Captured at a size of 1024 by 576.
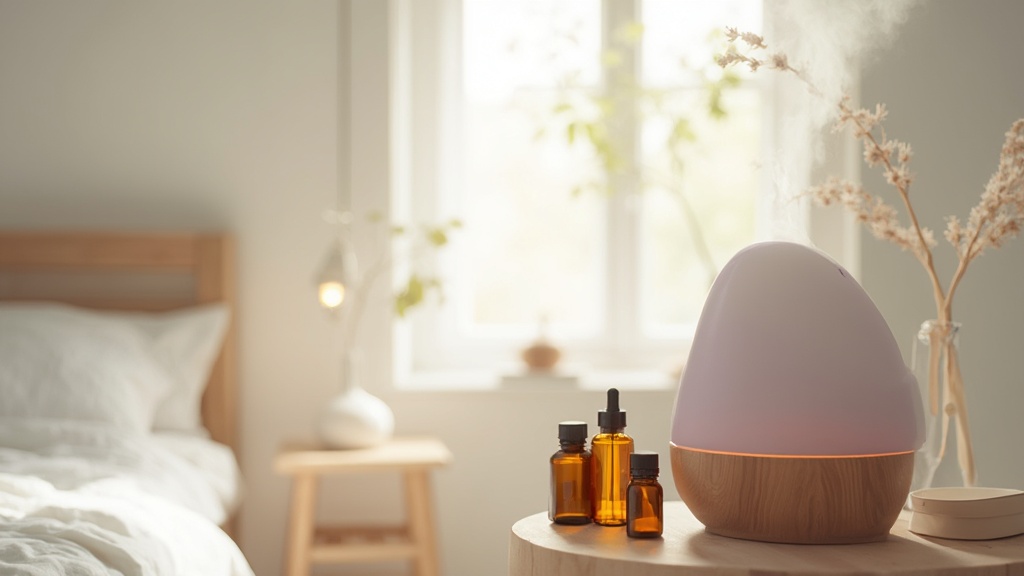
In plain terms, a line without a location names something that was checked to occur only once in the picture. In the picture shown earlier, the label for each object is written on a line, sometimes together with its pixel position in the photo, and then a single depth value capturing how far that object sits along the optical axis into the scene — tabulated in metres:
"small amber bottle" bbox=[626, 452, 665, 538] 1.18
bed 1.57
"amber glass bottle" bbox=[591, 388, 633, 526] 1.25
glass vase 1.42
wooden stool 2.37
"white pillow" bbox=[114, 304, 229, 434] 2.56
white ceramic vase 2.46
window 3.11
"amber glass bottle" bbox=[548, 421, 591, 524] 1.25
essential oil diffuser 1.12
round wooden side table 1.03
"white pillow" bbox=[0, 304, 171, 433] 2.26
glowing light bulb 2.53
